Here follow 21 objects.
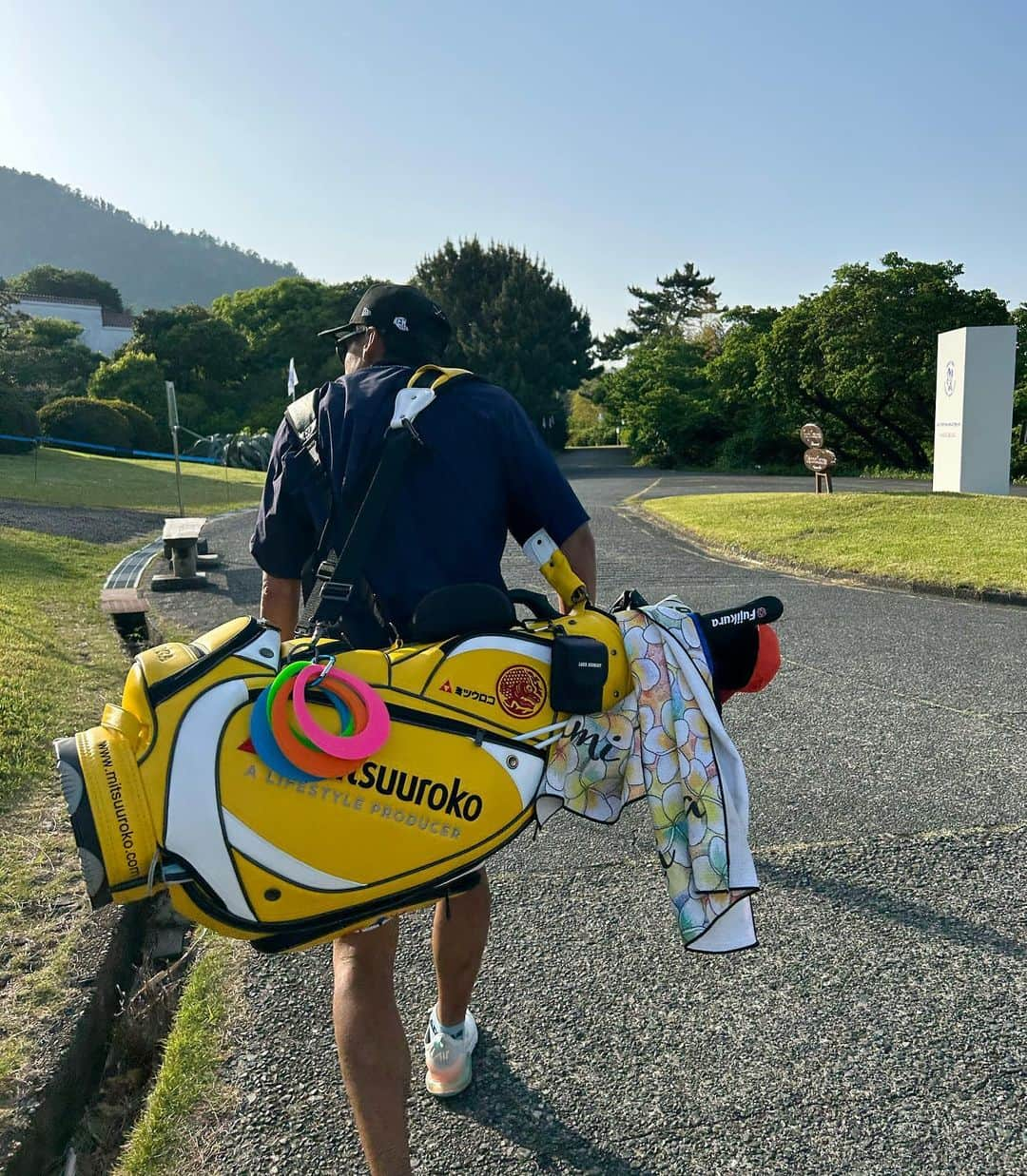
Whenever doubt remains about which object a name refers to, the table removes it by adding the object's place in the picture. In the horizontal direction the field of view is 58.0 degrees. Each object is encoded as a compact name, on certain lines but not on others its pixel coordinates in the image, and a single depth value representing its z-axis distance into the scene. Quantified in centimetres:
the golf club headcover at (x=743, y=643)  177
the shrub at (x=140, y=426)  3312
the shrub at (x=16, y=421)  2528
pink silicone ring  142
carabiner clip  150
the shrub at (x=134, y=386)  4006
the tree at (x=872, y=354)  2983
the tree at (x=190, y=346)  4441
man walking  178
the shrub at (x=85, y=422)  3038
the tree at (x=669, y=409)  3575
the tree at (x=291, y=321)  4866
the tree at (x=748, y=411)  3412
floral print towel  166
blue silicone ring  145
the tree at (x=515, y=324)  4291
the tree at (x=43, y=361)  4006
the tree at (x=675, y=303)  6075
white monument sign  1767
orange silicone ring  143
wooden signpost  1847
